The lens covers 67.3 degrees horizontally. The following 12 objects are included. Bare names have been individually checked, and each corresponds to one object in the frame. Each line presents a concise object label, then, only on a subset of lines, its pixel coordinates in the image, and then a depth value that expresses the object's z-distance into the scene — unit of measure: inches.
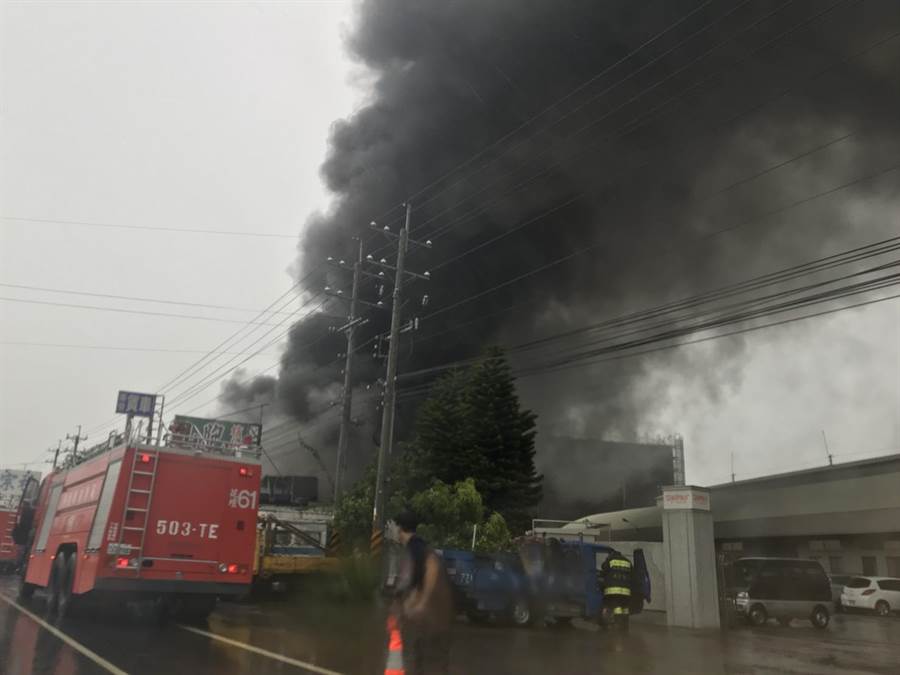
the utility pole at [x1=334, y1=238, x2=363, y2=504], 905.3
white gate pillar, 557.0
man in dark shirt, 173.8
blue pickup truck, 515.8
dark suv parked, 614.9
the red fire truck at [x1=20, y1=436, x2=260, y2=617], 383.2
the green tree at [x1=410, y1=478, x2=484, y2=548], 740.0
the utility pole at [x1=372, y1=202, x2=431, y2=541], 679.1
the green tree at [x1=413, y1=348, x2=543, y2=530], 1043.9
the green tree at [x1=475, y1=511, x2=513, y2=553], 716.7
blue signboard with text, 852.6
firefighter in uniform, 487.5
